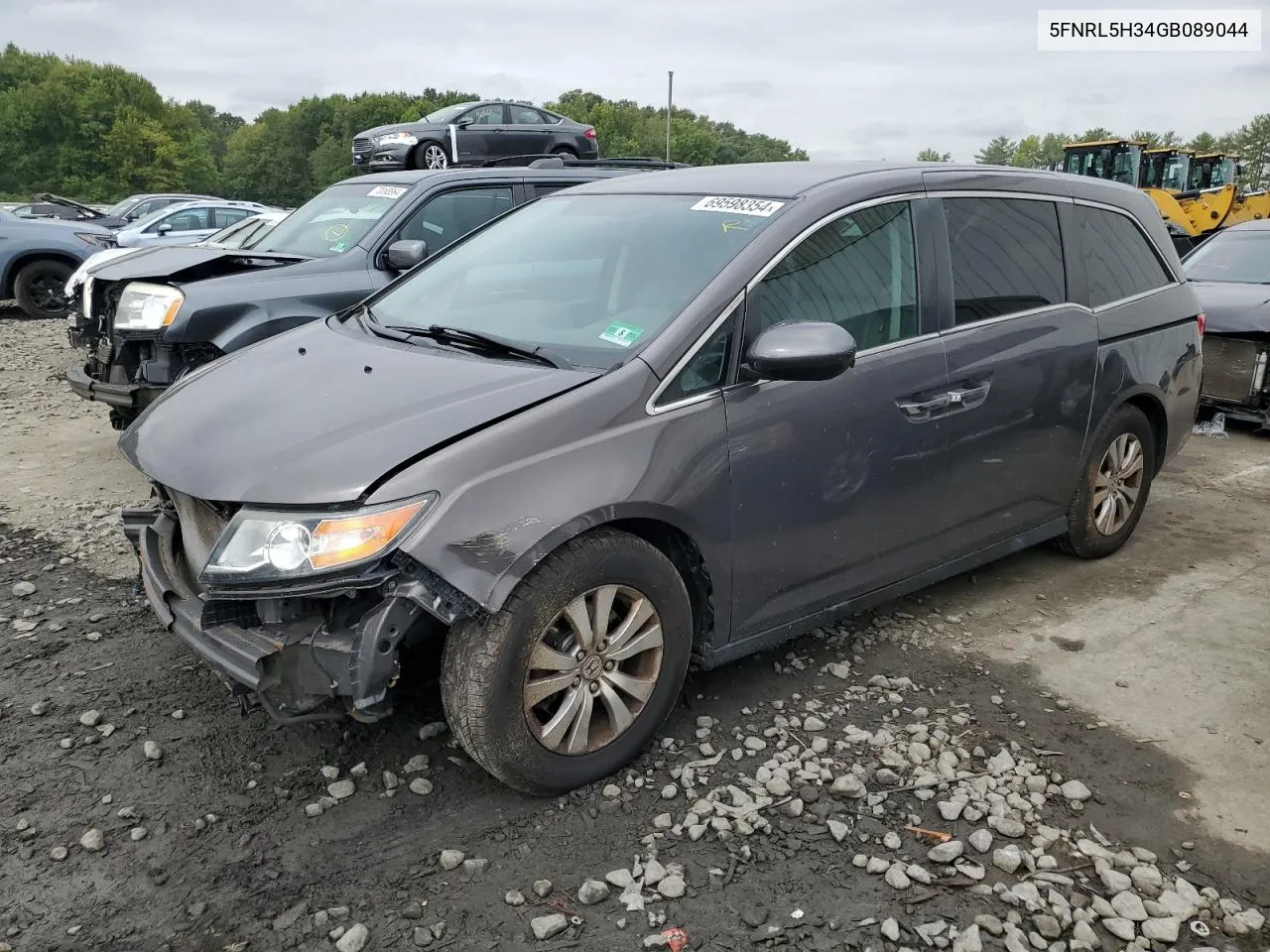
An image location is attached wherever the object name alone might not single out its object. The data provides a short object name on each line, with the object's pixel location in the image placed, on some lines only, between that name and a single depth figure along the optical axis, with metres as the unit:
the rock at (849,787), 2.90
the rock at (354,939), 2.35
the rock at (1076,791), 2.92
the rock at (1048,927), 2.40
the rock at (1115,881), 2.54
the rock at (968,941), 2.34
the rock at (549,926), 2.38
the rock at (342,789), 2.92
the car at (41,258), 12.66
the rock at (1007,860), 2.62
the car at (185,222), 15.66
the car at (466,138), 14.51
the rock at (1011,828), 2.74
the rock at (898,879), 2.54
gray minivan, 2.56
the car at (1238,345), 7.49
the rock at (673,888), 2.51
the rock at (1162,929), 2.39
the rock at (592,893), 2.49
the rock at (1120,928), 2.40
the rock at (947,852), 2.64
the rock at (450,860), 2.62
